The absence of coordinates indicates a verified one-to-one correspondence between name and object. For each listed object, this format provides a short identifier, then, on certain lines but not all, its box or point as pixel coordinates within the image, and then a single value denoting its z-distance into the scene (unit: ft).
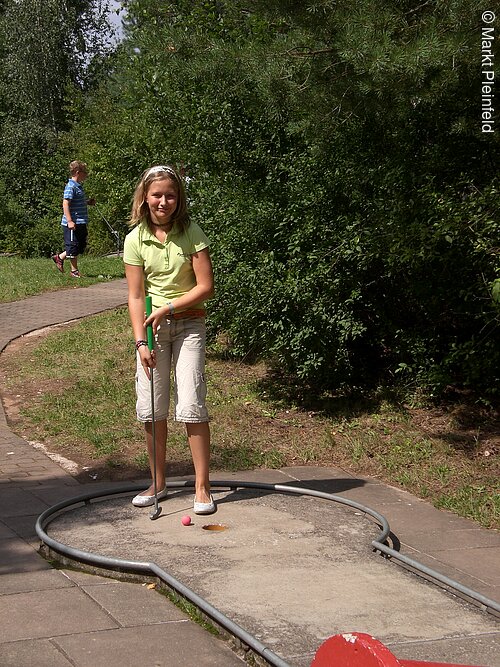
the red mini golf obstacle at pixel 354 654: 8.84
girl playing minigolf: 19.00
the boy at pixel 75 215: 52.90
